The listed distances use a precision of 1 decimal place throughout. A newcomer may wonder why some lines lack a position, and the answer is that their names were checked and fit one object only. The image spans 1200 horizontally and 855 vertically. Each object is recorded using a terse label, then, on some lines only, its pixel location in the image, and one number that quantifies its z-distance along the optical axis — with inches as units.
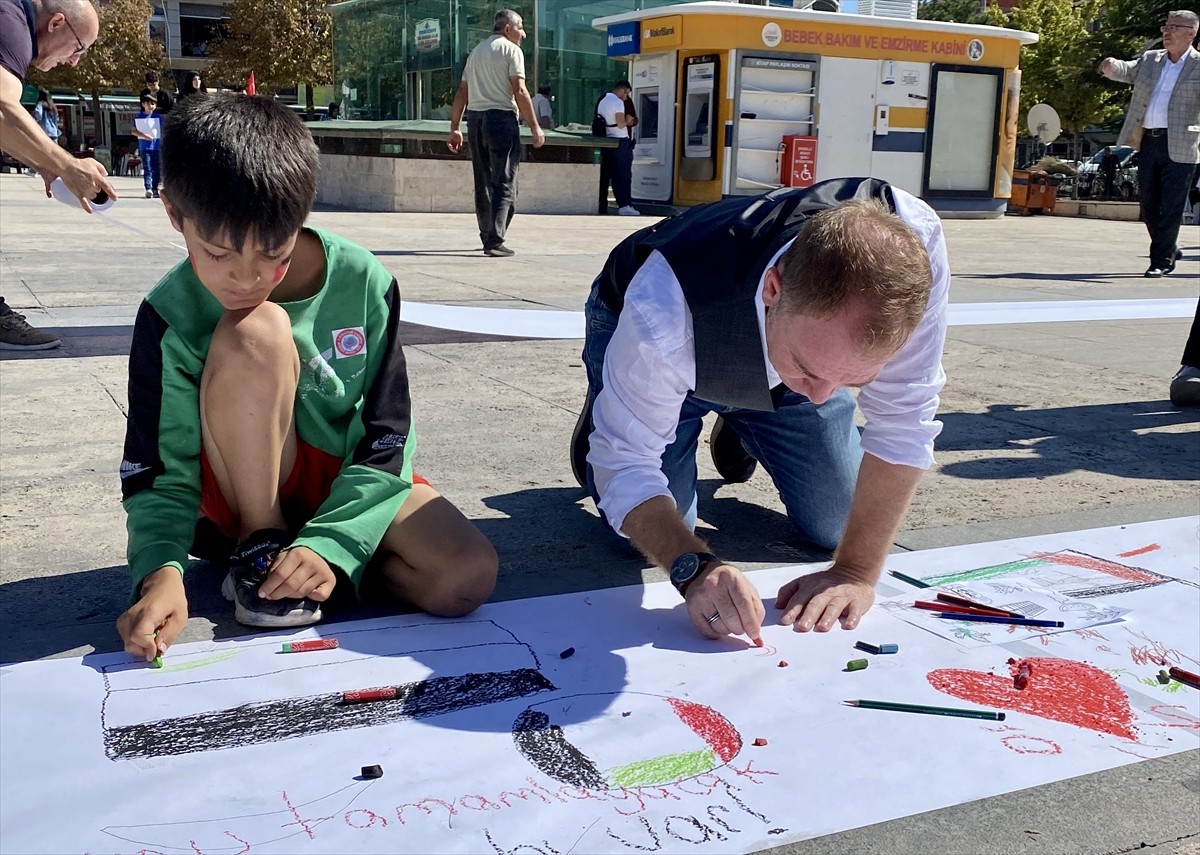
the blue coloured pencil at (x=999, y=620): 88.8
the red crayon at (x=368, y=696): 74.3
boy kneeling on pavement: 75.7
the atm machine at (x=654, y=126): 630.5
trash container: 797.9
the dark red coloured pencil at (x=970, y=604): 90.4
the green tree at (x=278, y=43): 1252.1
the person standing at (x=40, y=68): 141.4
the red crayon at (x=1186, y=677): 79.4
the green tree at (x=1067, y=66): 1321.4
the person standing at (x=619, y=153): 591.2
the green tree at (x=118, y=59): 1370.6
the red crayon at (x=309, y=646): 81.1
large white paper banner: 60.8
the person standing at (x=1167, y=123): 320.2
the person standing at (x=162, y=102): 635.5
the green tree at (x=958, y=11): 1797.5
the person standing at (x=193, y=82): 500.1
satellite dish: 735.7
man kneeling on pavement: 68.2
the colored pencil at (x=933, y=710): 74.1
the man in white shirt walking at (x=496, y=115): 348.5
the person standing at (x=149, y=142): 624.7
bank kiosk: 599.2
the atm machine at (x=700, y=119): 601.3
